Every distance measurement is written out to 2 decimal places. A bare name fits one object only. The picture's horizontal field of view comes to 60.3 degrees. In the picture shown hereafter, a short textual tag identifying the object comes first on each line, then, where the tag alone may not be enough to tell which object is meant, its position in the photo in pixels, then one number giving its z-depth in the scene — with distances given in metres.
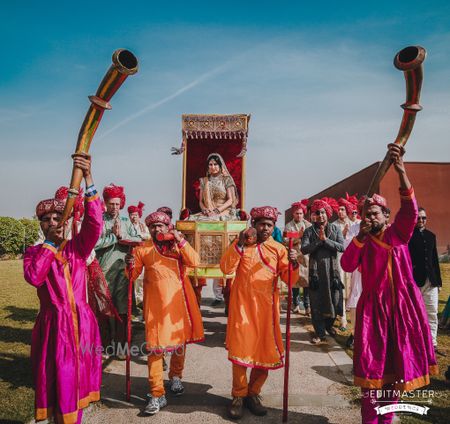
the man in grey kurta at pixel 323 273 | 5.94
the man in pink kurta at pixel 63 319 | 2.79
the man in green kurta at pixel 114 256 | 5.44
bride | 6.44
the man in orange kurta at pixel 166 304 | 3.76
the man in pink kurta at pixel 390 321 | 3.05
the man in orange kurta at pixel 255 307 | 3.65
